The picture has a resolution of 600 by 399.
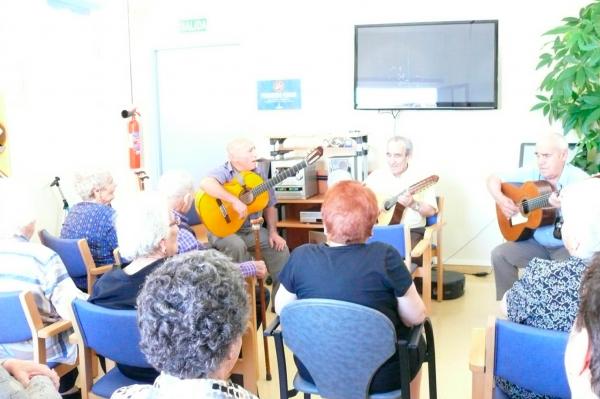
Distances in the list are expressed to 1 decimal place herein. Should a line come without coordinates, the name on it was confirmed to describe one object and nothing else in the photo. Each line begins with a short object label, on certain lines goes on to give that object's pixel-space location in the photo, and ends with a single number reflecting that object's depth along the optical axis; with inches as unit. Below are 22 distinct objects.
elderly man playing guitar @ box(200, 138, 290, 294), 147.8
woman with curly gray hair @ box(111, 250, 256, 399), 47.1
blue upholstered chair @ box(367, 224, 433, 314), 126.6
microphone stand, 167.2
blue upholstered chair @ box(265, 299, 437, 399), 72.3
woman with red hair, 78.0
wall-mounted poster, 201.5
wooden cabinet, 178.9
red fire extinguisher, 205.6
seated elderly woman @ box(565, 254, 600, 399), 37.5
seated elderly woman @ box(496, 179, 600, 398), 66.2
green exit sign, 206.0
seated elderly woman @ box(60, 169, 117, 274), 125.0
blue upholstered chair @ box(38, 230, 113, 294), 116.7
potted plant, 142.5
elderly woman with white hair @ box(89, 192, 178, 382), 75.4
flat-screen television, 180.9
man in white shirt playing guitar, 151.3
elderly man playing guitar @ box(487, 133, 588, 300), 132.5
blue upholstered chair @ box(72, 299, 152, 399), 69.1
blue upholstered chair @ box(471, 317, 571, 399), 59.9
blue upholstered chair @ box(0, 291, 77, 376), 79.2
